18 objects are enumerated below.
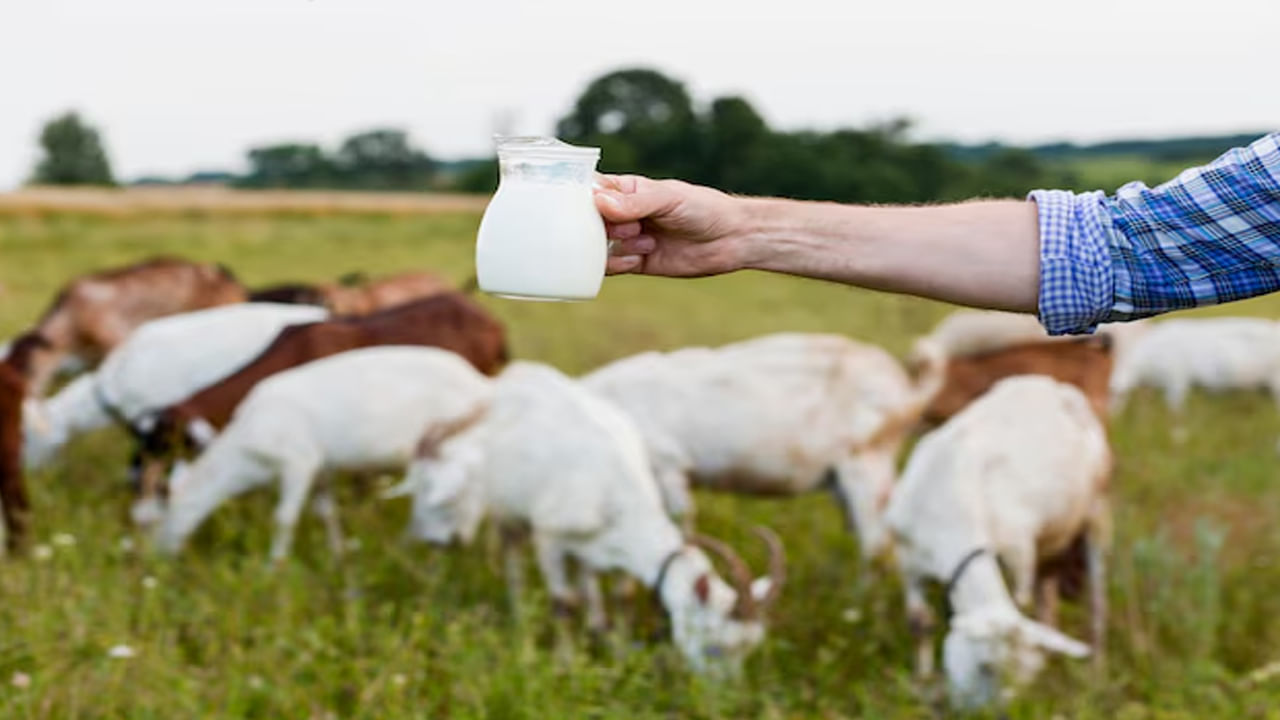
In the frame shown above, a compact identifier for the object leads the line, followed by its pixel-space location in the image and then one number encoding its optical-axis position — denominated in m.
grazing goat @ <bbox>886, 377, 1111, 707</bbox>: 5.35
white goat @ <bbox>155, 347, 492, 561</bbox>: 6.94
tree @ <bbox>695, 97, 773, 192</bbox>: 23.19
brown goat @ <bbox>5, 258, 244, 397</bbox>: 11.47
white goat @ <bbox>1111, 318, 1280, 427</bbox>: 12.74
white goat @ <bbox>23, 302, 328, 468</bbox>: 8.98
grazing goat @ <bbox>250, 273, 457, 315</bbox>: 11.92
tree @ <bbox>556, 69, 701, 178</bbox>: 19.09
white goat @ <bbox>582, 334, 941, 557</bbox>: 7.49
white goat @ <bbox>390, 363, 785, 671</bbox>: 5.54
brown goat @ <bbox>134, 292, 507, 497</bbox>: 7.48
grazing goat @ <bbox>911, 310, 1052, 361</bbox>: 12.13
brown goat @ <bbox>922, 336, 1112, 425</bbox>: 8.35
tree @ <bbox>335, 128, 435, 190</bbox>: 35.44
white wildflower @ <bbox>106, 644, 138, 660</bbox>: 4.58
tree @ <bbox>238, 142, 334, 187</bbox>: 36.84
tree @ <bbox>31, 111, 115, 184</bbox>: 36.06
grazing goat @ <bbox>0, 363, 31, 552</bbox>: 6.71
